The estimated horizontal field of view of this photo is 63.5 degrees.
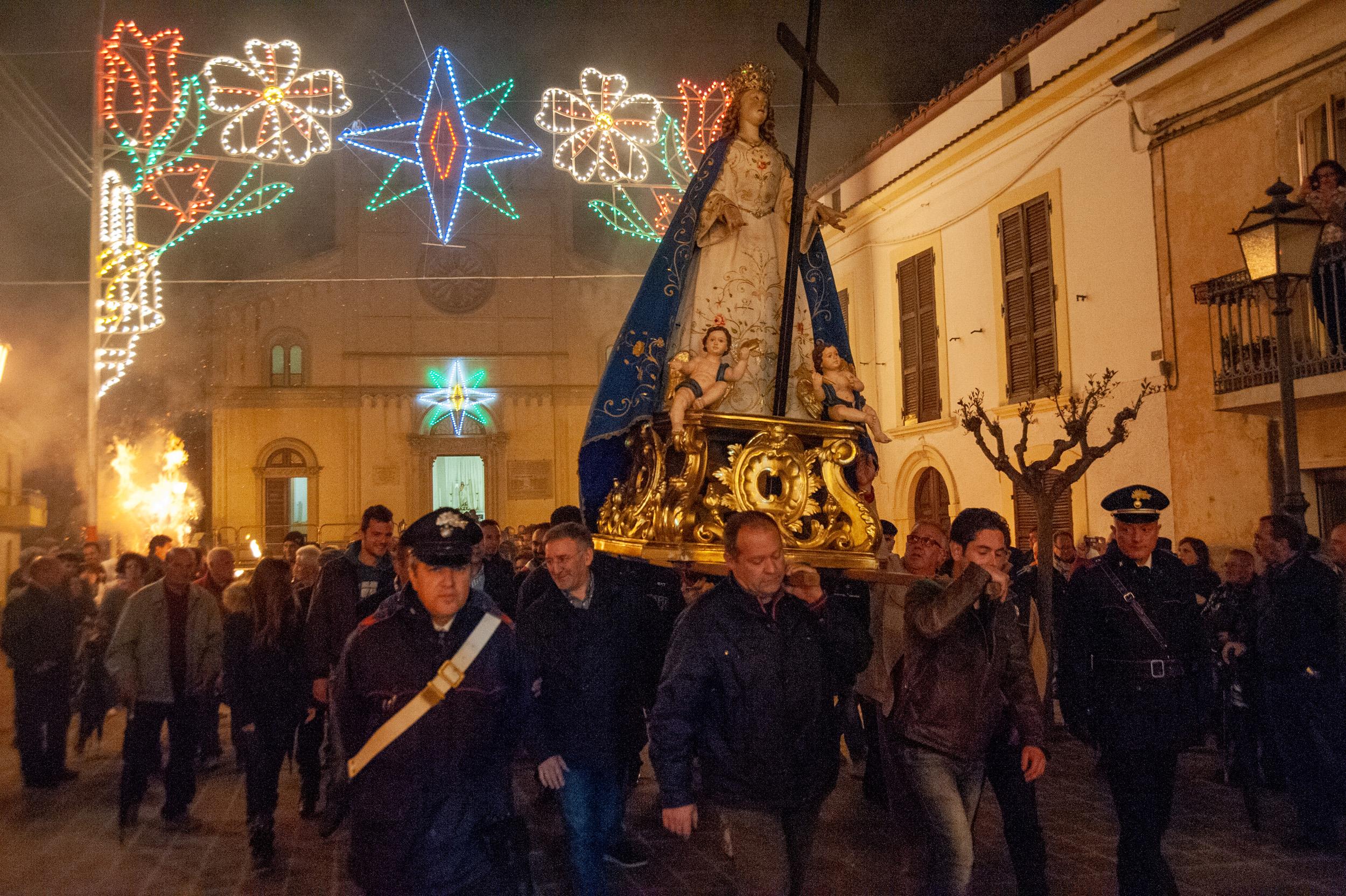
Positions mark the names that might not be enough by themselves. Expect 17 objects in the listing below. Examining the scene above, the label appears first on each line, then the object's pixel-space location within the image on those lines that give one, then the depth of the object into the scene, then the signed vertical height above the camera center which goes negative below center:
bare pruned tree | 9.93 +0.39
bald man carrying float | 3.58 -0.73
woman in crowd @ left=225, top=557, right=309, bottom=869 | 6.11 -0.99
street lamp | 7.42 +1.58
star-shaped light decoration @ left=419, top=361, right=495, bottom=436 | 28.94 +2.88
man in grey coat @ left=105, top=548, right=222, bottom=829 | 6.76 -0.99
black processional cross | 4.91 +1.48
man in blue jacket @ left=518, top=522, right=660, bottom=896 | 4.53 -0.78
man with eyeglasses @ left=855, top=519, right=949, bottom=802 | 5.74 -0.60
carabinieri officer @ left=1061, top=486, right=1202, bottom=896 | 4.45 -0.79
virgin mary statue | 5.33 +1.08
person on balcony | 9.11 +2.26
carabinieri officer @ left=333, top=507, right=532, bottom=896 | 3.22 -0.69
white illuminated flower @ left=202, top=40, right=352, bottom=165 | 16.22 +6.47
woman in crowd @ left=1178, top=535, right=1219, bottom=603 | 9.85 -0.75
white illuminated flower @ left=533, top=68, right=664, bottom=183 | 17.61 +6.31
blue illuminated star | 15.75 +5.72
